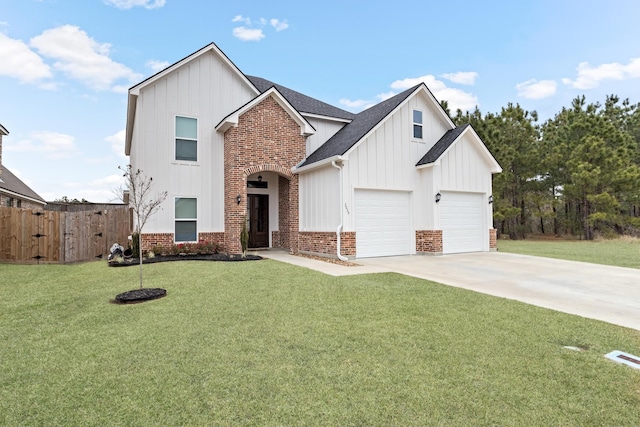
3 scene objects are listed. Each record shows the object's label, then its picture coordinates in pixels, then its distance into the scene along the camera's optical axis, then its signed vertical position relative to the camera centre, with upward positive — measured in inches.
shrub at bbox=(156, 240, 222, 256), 473.7 -34.5
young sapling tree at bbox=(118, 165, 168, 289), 462.9 +42.5
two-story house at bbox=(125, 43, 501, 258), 477.7 +81.1
